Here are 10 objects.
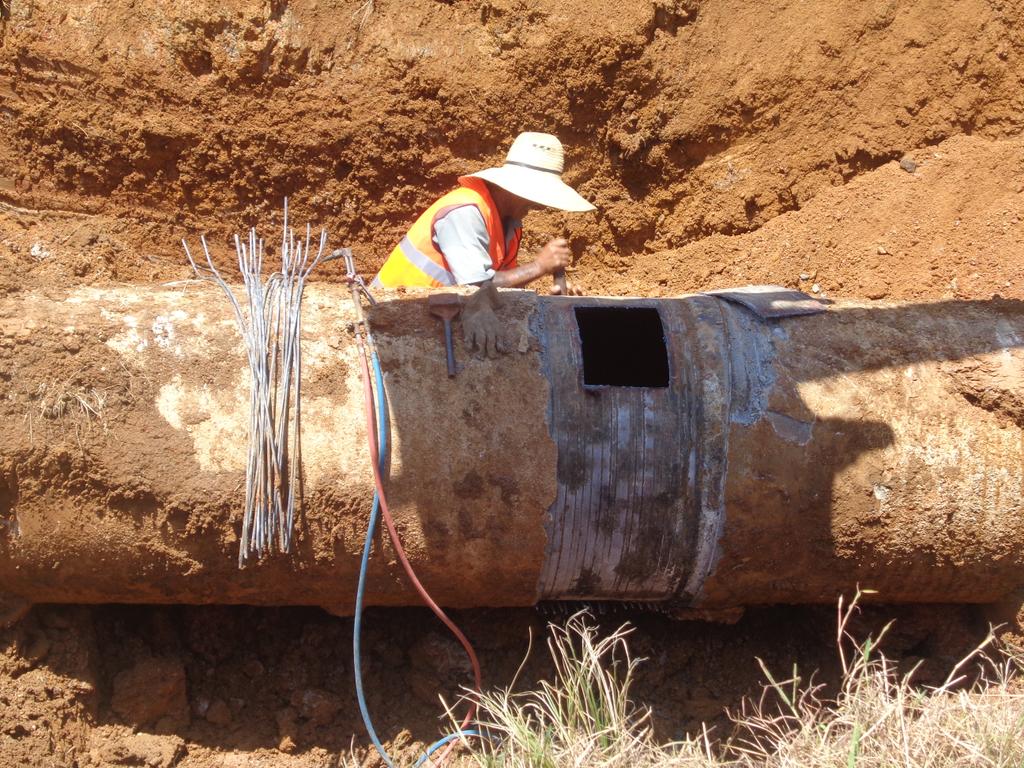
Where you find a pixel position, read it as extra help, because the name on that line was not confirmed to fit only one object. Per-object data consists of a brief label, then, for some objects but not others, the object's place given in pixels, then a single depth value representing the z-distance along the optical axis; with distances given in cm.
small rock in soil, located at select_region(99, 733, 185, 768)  379
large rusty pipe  339
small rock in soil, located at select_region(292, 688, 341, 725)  411
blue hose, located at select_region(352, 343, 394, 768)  343
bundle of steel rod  336
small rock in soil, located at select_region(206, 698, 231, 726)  406
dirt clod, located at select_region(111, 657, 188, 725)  392
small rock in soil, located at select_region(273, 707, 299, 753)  398
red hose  338
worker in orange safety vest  412
